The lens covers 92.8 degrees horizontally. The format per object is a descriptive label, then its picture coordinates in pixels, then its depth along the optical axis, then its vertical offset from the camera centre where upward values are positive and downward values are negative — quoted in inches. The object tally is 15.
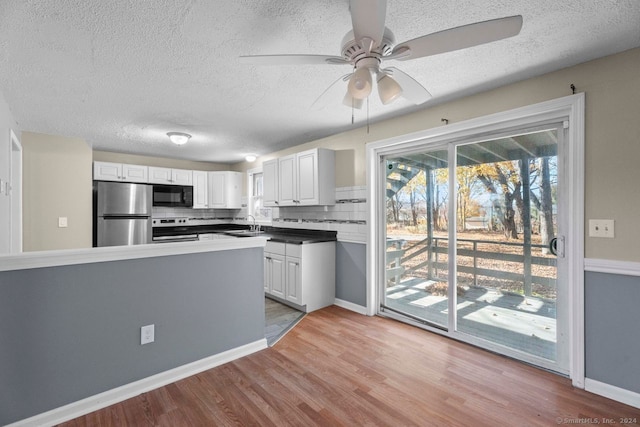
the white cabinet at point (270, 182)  176.2 +18.2
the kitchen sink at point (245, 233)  181.6 -12.7
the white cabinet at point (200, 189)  216.7 +16.8
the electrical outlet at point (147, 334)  81.5 -32.8
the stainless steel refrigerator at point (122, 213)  168.7 -0.2
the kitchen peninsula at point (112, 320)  66.0 -27.7
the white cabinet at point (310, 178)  150.3 +18.0
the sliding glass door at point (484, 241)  93.8 -9.9
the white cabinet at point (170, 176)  198.2 +24.8
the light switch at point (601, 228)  77.9 -3.8
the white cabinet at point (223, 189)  222.2 +17.3
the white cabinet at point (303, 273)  141.7 -29.4
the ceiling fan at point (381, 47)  46.2 +29.4
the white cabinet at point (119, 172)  175.3 +24.6
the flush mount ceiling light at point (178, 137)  143.4 +35.8
